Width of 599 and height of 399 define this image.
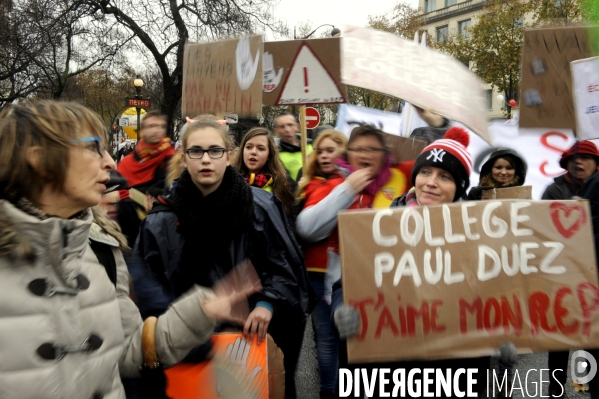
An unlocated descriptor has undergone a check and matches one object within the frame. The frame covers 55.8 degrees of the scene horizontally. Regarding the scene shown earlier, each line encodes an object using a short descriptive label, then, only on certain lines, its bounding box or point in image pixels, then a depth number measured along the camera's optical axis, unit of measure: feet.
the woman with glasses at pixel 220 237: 8.23
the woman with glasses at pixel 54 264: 4.50
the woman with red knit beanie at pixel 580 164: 13.50
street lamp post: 69.59
